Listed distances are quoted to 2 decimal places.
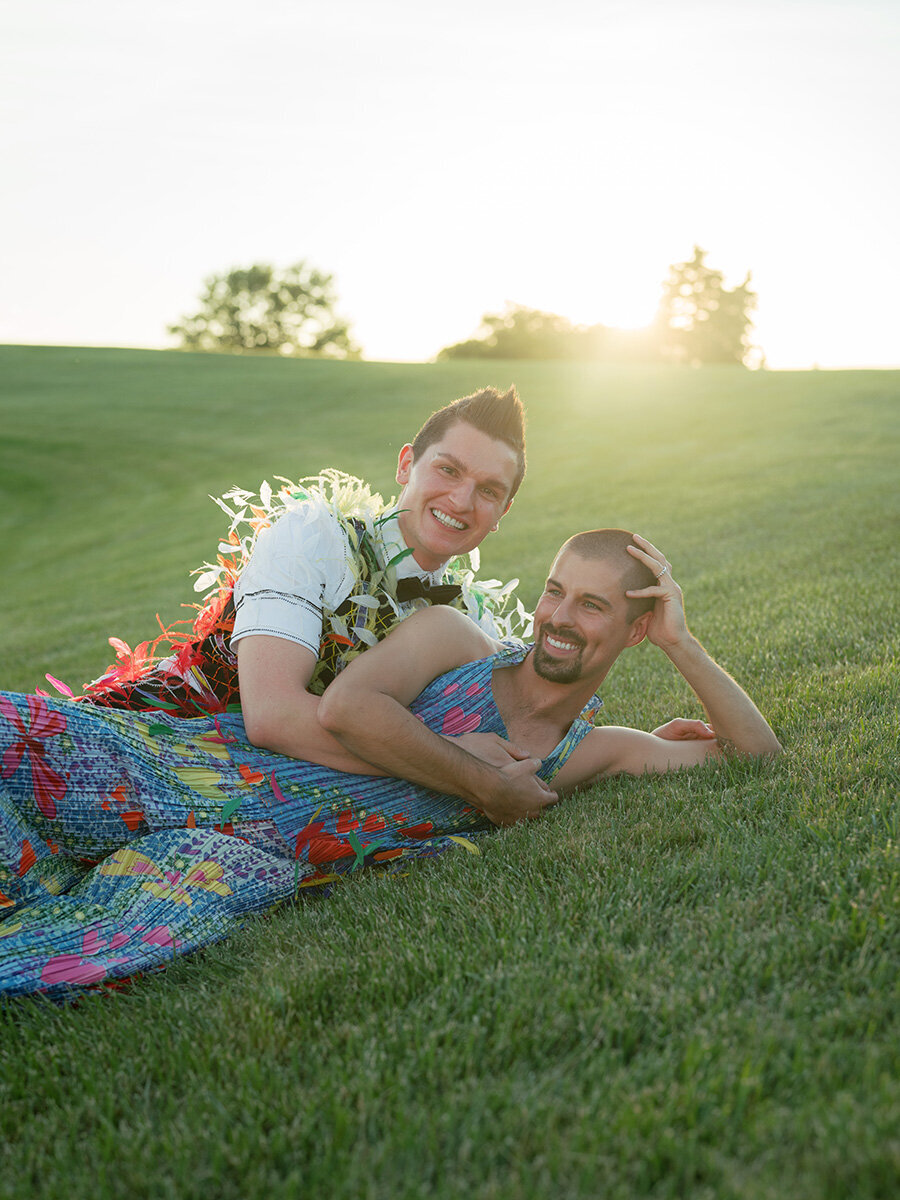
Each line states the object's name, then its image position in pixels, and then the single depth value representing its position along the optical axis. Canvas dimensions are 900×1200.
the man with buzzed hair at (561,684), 3.32
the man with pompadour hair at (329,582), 3.43
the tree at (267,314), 75.06
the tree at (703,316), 75.69
